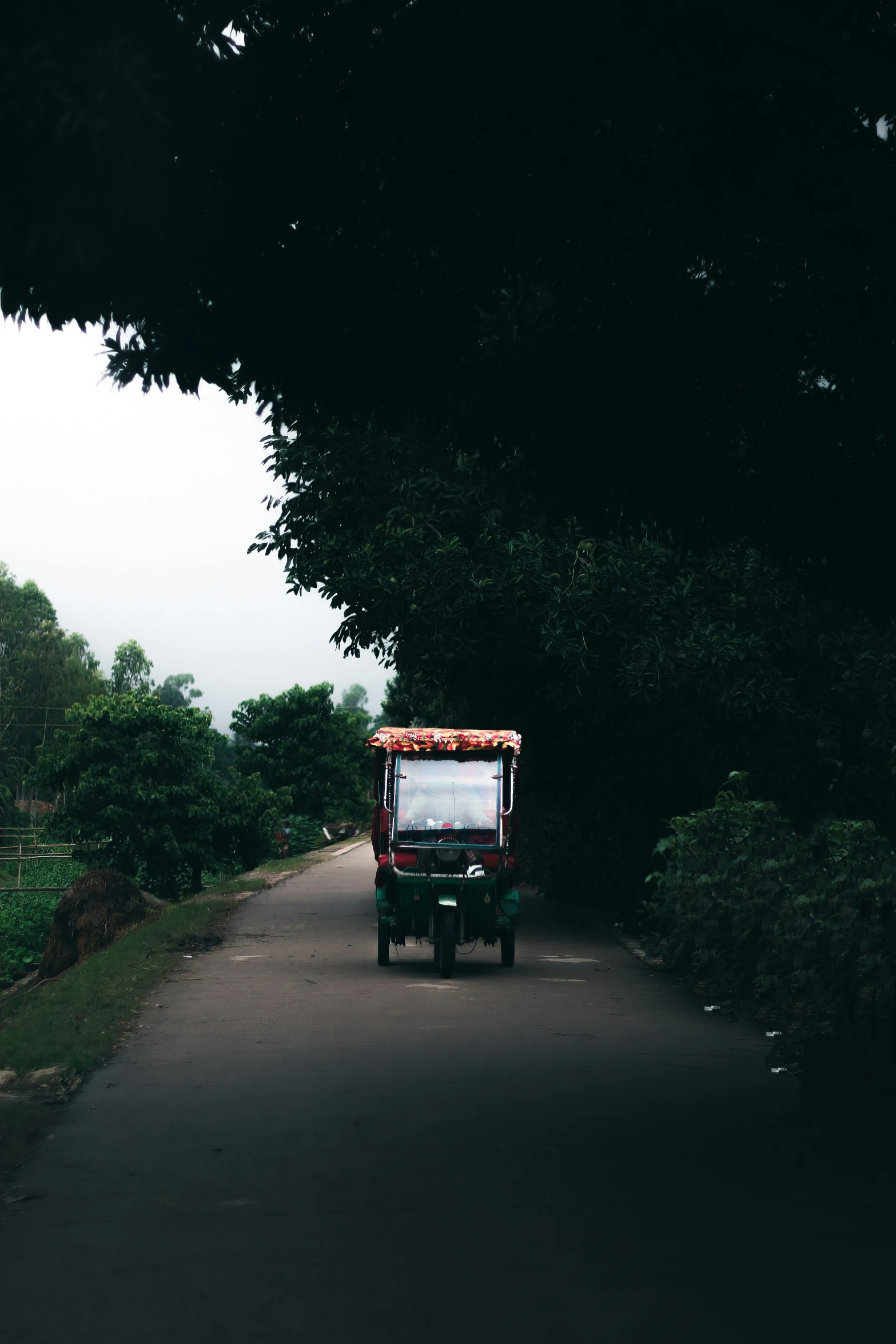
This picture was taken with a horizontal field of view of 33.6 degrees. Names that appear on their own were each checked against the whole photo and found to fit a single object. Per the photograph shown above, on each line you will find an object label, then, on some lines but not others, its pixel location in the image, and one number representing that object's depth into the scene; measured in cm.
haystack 2072
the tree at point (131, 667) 10531
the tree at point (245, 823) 3972
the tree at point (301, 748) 7000
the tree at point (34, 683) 8969
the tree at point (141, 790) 3844
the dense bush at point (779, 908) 1036
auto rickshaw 1455
